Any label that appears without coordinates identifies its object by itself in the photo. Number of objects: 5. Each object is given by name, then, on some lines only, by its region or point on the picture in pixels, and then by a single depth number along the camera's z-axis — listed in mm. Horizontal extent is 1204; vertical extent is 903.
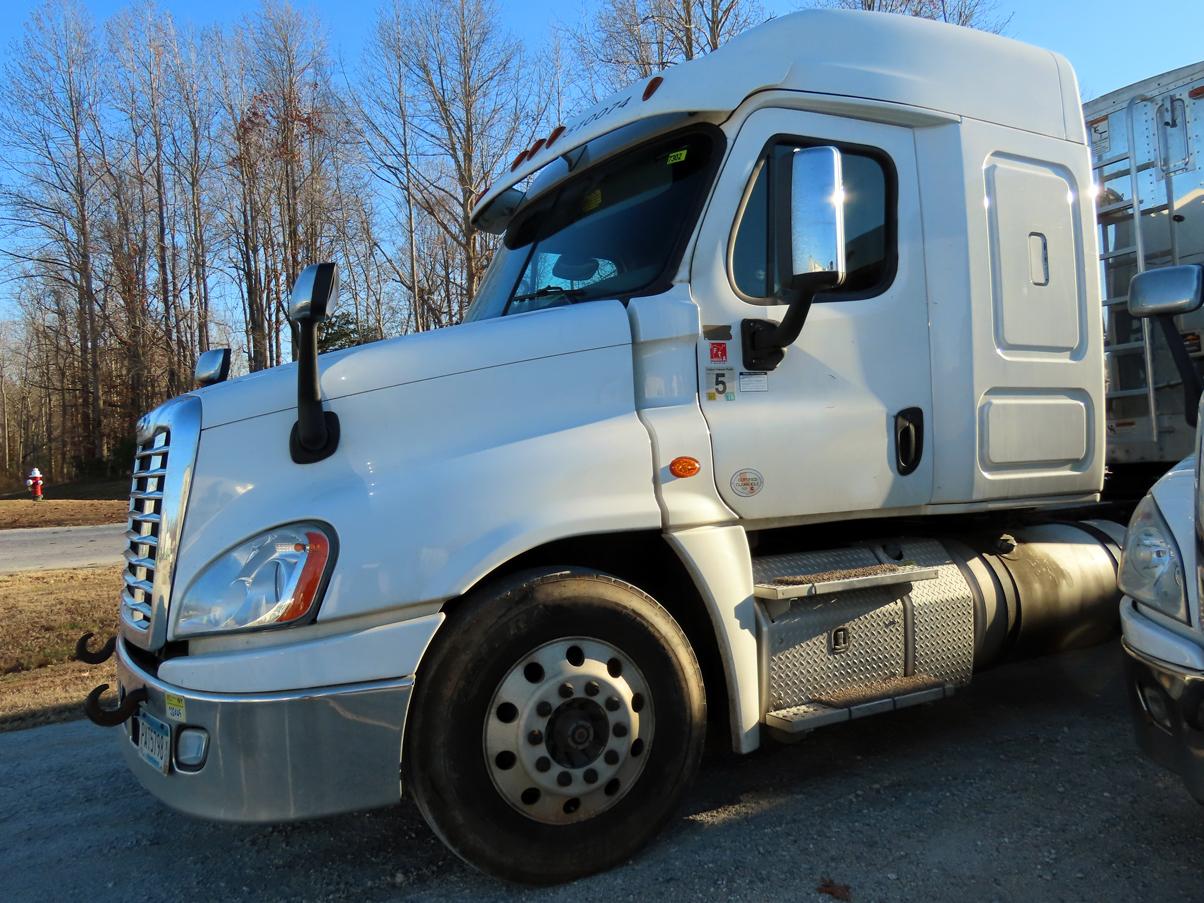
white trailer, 5000
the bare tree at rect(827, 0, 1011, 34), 22094
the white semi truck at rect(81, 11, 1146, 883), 2646
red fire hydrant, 25938
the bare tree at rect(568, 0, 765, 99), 22703
